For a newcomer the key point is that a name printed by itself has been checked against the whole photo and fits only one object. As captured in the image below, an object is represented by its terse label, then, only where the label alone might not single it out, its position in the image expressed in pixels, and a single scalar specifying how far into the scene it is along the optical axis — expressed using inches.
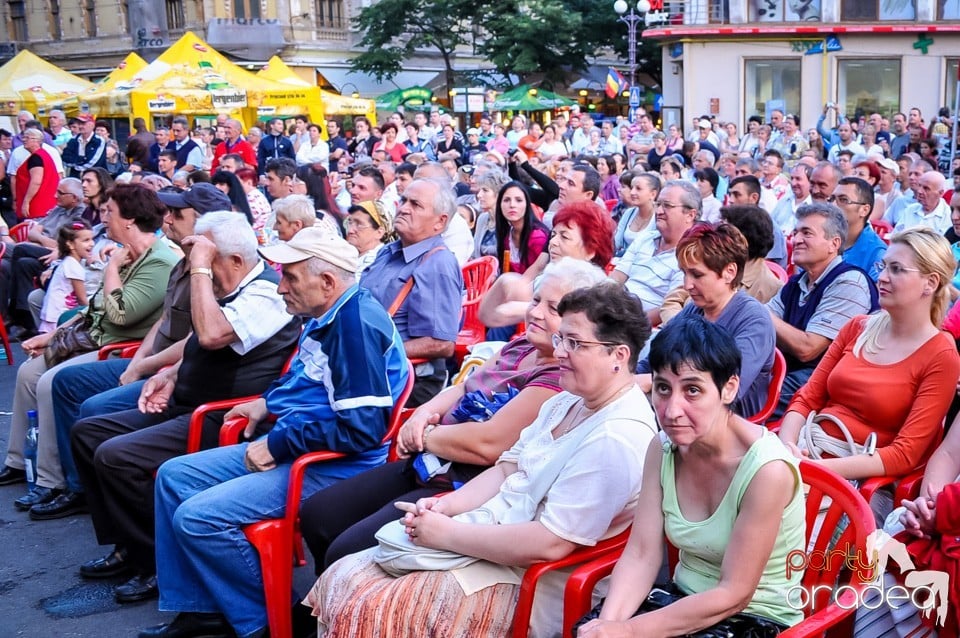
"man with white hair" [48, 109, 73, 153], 685.3
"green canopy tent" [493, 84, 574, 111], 1170.6
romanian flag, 1055.0
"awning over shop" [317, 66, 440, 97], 1594.5
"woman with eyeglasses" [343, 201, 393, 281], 237.3
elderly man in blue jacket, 140.7
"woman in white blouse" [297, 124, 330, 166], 721.0
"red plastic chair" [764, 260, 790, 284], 208.6
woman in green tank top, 92.4
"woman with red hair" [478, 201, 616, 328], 187.8
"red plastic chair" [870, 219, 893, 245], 305.0
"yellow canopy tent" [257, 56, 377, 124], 941.8
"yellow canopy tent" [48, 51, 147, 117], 822.5
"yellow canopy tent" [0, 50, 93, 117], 917.2
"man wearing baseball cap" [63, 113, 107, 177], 639.1
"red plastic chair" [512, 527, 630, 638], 107.5
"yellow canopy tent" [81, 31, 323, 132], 800.3
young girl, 257.3
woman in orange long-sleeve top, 129.9
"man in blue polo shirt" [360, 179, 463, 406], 185.5
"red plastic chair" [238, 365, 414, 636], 141.4
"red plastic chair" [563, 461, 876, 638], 97.4
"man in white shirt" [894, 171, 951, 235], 289.1
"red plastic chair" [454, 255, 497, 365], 244.2
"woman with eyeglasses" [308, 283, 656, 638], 107.7
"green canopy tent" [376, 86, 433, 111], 1236.5
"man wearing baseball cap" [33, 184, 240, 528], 192.2
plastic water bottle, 211.3
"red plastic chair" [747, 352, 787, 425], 152.3
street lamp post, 1020.2
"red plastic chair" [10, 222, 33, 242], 401.5
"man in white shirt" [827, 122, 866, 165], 607.1
